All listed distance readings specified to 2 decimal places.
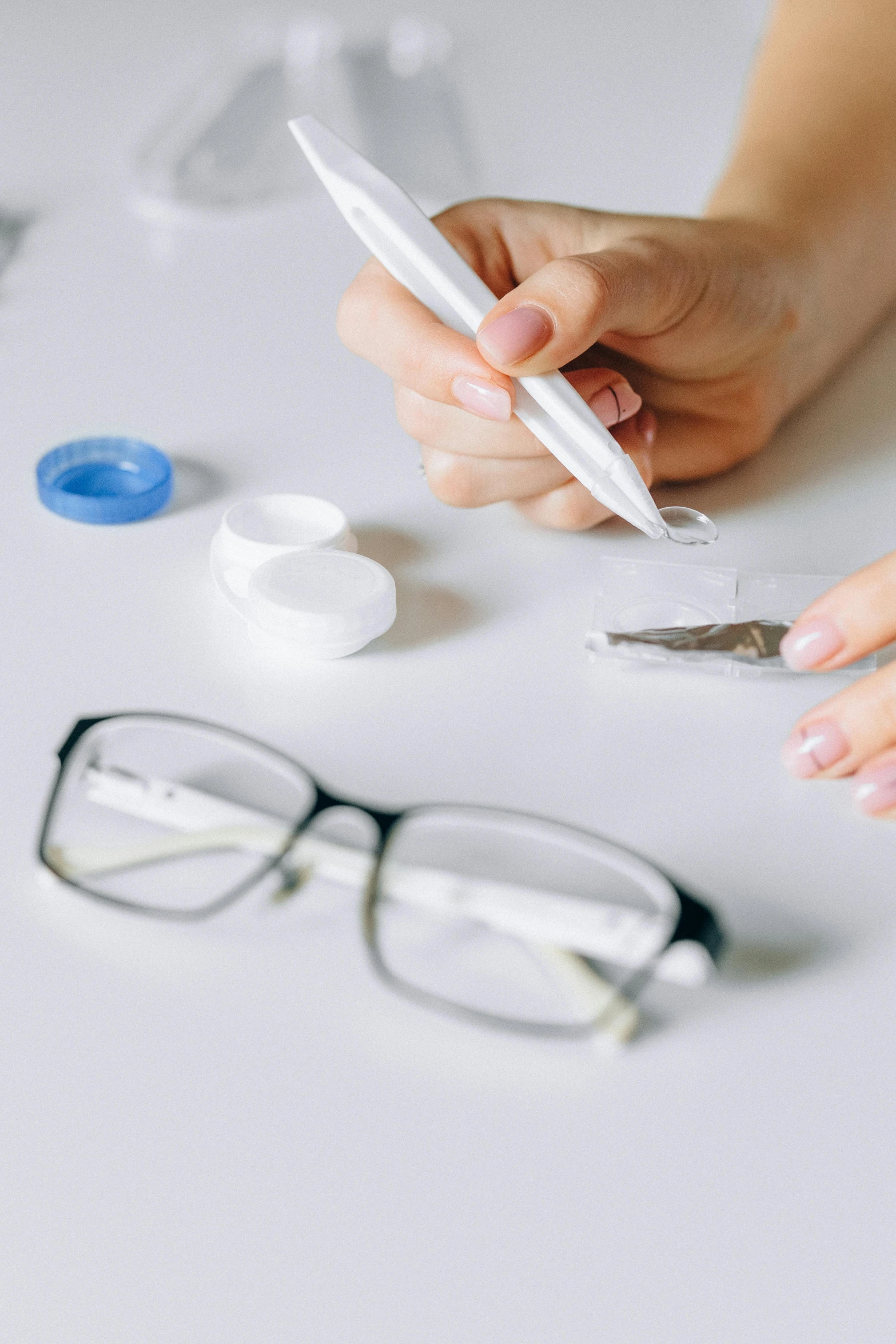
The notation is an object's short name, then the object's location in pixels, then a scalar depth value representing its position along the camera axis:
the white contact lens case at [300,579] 0.52
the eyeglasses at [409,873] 0.46
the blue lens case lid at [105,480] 0.56
